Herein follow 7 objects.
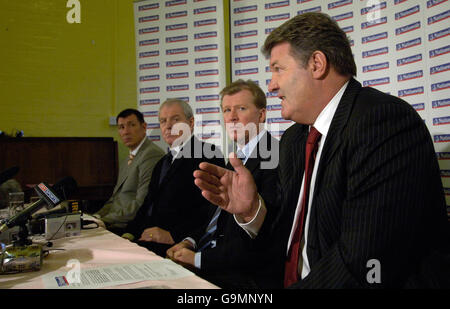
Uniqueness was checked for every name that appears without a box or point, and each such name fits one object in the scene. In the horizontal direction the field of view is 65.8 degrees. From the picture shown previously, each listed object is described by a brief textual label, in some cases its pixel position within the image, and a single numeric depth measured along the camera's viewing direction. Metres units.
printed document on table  0.97
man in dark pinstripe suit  0.99
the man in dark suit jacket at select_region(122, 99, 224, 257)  2.53
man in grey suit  3.02
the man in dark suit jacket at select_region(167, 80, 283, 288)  1.69
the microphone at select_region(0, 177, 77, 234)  1.27
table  0.97
